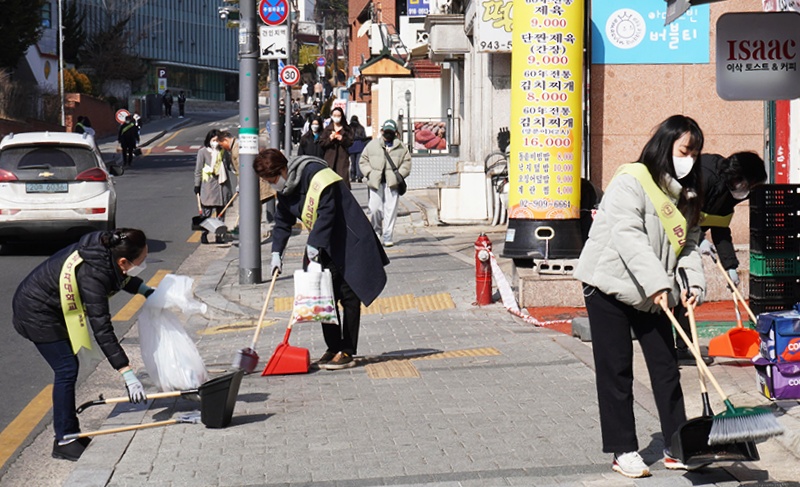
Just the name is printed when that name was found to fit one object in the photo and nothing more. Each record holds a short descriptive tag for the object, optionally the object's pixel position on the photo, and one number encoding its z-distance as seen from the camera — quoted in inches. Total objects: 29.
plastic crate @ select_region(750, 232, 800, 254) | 320.5
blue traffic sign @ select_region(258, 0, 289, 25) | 648.4
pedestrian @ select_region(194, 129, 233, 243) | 706.8
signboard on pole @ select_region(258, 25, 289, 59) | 576.7
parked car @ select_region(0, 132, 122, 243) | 641.0
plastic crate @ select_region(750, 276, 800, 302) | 323.0
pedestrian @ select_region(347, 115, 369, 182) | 1047.6
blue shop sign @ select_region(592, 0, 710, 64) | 545.0
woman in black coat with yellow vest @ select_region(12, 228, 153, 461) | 260.5
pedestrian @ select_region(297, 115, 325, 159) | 785.3
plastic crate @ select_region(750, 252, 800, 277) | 321.1
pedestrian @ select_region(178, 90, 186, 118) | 3152.6
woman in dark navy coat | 339.6
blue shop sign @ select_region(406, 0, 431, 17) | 1579.7
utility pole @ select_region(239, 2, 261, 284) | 540.4
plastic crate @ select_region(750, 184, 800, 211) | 317.4
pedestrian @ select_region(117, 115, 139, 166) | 1598.2
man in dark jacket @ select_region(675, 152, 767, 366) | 317.7
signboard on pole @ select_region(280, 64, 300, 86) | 1101.1
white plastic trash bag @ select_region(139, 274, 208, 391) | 286.0
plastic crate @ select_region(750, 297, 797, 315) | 325.1
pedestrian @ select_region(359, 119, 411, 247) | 671.8
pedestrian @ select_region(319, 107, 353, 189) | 719.7
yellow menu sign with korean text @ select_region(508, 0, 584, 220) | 484.7
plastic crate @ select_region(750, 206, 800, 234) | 319.9
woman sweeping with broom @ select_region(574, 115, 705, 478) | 221.6
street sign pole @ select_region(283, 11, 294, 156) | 1087.8
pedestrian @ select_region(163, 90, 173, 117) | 3157.0
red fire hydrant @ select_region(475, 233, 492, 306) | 455.5
